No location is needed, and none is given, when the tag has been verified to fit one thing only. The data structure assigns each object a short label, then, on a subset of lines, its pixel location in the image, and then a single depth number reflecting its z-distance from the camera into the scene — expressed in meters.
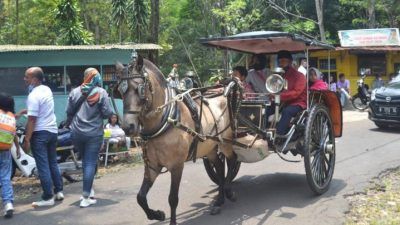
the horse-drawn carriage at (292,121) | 6.56
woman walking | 6.63
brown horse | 4.93
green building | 13.68
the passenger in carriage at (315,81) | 7.44
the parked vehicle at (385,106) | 13.48
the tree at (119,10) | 24.39
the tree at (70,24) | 22.30
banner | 23.61
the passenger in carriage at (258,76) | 7.24
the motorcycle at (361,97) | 20.64
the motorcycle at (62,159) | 8.35
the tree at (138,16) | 22.86
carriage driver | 6.87
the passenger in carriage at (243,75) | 7.25
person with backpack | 6.34
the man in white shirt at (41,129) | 6.63
